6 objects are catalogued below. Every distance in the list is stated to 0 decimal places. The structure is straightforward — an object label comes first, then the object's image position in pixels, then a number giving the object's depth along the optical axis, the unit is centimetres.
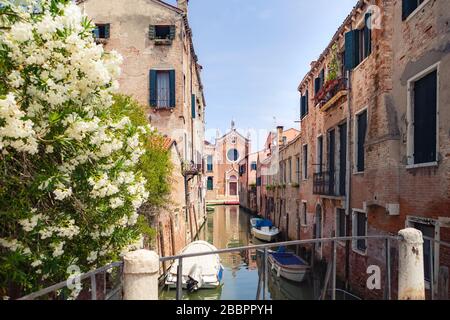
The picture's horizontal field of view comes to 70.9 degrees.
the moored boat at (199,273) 1158
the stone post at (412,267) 345
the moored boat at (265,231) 2058
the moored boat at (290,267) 1205
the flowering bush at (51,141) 398
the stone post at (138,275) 279
